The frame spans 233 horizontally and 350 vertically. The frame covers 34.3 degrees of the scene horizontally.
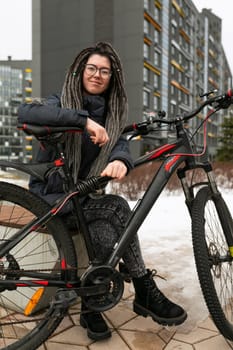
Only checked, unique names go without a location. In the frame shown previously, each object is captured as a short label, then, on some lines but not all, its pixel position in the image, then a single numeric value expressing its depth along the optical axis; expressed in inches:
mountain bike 70.6
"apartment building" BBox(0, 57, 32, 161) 2866.6
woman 78.2
